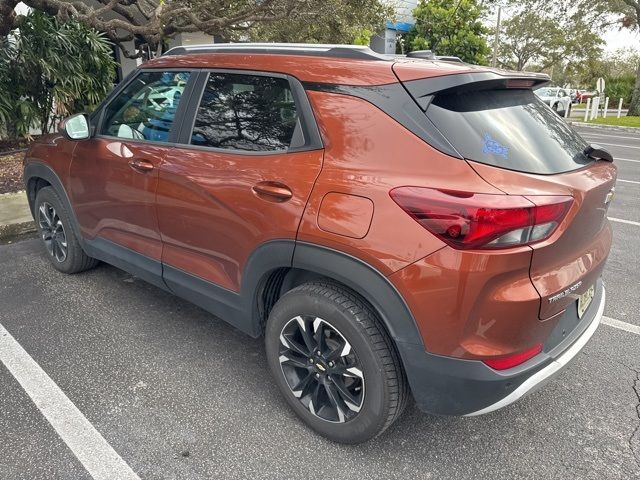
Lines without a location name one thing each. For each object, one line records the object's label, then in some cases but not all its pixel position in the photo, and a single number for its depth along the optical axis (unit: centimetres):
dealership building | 1877
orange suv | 183
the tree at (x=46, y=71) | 787
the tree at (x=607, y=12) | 2341
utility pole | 3356
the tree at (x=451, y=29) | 2130
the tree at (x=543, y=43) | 3622
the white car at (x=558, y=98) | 2620
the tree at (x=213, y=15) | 734
